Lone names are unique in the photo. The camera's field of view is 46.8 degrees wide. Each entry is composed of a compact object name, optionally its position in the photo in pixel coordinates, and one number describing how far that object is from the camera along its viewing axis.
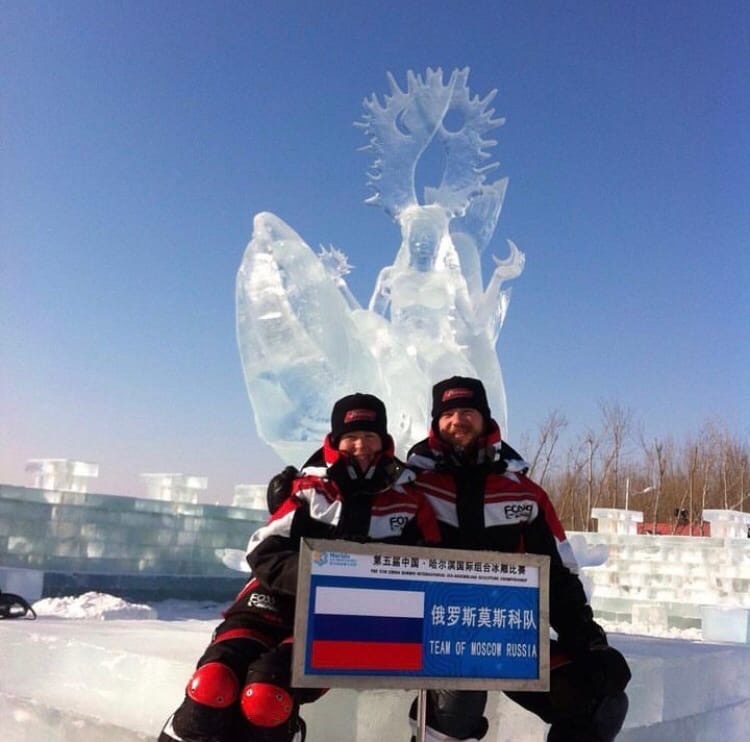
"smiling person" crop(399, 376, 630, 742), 2.30
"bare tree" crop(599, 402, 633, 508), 32.41
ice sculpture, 9.73
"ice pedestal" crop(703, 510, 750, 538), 13.13
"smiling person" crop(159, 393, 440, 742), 2.05
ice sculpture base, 2.72
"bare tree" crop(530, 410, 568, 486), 30.72
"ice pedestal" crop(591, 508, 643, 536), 13.93
